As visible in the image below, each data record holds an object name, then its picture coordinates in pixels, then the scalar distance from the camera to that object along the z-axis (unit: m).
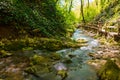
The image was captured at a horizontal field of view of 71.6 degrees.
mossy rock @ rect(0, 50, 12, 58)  4.28
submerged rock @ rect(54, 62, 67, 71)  3.71
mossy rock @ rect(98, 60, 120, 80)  3.06
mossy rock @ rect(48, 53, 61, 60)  4.43
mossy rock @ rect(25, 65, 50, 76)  3.36
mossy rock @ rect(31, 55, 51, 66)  3.88
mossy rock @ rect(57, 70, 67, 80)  3.33
